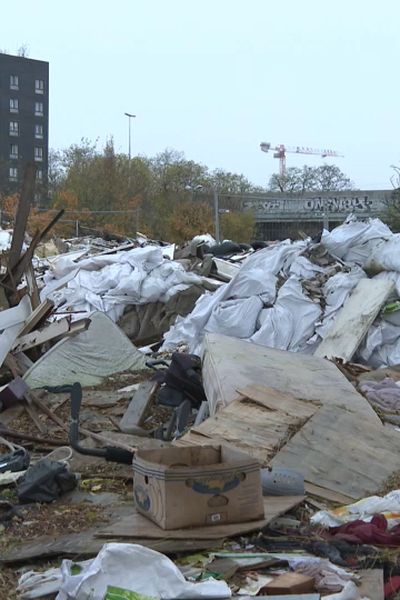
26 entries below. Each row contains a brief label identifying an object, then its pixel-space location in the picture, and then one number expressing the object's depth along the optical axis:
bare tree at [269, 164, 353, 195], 61.12
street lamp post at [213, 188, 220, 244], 26.09
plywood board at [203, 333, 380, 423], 6.64
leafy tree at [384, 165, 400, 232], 24.69
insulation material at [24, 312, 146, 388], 9.09
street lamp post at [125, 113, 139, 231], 44.75
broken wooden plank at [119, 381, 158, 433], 7.13
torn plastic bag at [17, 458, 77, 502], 4.84
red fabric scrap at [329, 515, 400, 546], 3.80
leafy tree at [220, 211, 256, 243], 42.91
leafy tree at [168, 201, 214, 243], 41.59
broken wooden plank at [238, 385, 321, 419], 6.03
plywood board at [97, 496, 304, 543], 3.84
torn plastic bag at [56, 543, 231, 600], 3.12
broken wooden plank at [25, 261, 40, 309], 9.84
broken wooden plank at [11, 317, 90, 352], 9.26
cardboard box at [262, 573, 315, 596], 3.23
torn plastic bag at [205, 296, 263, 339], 11.34
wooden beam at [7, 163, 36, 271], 9.42
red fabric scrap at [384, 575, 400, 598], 3.31
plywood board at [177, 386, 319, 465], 5.43
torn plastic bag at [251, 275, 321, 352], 10.84
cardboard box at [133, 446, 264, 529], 3.85
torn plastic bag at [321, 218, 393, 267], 12.05
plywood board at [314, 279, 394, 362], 10.13
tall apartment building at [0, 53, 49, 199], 71.25
